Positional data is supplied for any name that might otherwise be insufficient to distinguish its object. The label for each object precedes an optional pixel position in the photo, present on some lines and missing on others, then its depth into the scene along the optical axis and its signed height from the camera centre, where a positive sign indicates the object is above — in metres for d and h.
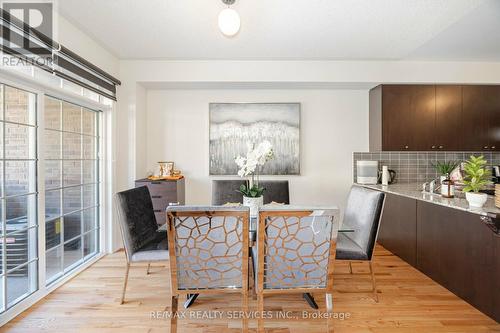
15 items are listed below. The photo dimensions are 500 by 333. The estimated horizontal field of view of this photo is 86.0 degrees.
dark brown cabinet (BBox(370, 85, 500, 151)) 3.48 +0.64
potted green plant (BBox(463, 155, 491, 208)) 2.06 -0.14
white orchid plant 2.11 +0.08
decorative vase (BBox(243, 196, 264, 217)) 2.16 -0.29
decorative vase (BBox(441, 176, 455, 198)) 2.55 -0.21
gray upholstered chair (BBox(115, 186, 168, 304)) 2.02 -0.51
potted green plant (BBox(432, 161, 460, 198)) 3.63 -0.01
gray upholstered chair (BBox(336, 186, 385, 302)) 2.06 -0.51
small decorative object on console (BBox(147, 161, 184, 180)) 3.51 -0.05
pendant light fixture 1.90 +1.04
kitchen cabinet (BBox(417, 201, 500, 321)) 1.88 -0.71
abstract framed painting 3.69 +0.51
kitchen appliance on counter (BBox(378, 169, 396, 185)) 3.75 -0.14
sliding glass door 1.98 -0.18
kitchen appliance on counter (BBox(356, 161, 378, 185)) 3.61 -0.08
